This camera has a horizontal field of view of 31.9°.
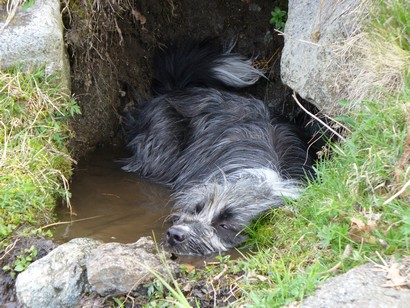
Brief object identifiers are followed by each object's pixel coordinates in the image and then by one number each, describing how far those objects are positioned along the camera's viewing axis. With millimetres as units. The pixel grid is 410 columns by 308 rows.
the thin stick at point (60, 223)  4467
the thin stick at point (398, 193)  3432
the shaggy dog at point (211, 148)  4695
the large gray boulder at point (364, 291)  2932
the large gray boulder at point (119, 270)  3654
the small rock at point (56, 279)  3836
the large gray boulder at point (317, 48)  4770
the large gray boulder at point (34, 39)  5102
